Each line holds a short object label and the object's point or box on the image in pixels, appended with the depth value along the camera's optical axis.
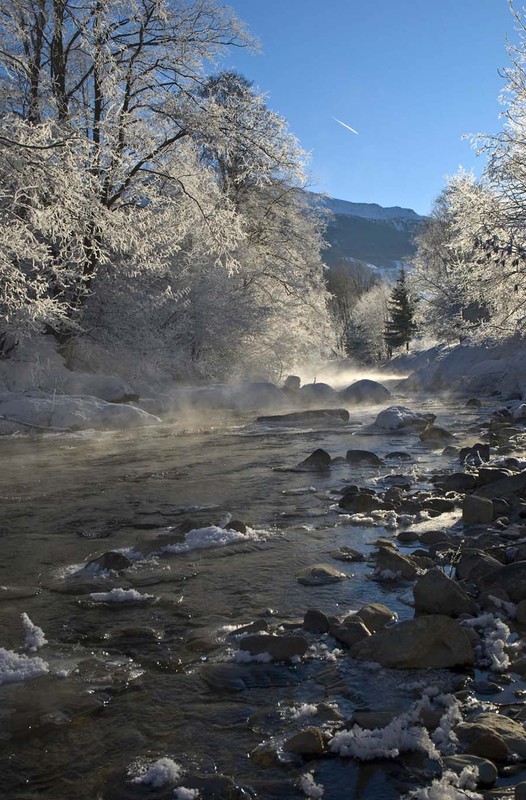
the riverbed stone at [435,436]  10.41
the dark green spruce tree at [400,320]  52.58
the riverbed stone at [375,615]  3.26
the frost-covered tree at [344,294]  63.74
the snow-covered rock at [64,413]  11.40
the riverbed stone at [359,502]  5.87
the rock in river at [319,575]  3.97
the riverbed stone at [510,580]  3.48
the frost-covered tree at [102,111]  8.36
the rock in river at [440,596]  3.33
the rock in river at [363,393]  18.75
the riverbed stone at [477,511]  5.24
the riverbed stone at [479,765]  2.03
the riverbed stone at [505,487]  6.00
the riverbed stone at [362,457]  8.52
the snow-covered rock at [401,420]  12.30
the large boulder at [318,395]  17.97
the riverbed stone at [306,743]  2.24
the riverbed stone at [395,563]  4.00
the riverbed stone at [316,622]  3.25
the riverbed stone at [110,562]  4.20
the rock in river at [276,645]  2.97
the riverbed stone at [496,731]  2.17
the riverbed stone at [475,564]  3.81
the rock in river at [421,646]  2.86
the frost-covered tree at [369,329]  60.59
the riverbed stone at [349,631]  3.10
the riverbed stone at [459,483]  6.49
